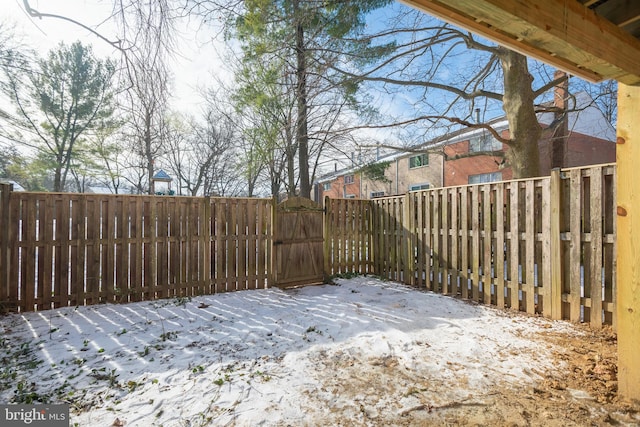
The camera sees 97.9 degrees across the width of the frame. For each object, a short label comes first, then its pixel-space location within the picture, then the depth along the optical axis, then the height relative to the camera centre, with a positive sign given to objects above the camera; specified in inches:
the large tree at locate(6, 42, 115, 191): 510.3 +222.2
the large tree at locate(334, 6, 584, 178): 219.1 +124.6
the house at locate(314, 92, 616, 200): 468.4 +114.5
